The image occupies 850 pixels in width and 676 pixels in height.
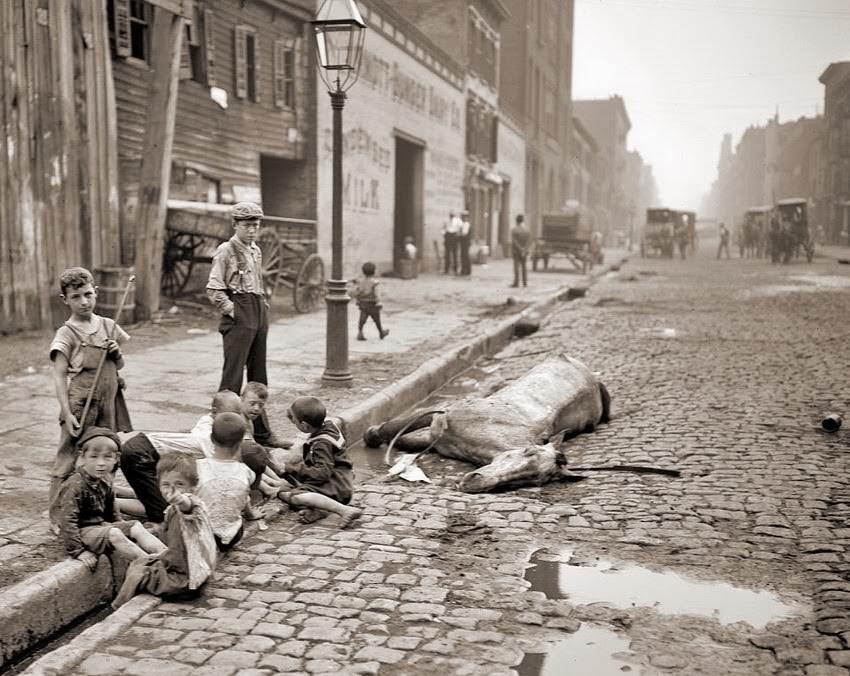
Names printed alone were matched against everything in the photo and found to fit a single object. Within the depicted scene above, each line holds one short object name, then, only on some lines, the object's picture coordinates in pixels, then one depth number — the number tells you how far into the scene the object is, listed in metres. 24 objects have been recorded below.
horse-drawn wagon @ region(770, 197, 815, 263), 33.12
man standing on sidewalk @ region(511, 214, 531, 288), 20.20
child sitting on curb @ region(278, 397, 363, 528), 4.53
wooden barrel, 10.77
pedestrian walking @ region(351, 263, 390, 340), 10.59
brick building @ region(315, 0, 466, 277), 19.25
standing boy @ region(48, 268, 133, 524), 4.17
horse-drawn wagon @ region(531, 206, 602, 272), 27.59
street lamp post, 7.59
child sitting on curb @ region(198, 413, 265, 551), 4.00
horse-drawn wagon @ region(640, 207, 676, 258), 42.41
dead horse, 5.13
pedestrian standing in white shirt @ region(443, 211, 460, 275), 23.25
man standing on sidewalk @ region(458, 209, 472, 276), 23.25
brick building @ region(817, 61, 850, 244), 57.69
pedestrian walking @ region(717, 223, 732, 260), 42.00
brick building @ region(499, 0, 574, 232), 41.38
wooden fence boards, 9.79
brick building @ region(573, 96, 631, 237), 86.44
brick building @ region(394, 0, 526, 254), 29.55
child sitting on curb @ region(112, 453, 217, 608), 3.47
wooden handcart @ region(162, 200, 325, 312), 12.06
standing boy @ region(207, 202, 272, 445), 5.80
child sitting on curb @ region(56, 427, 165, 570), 3.69
